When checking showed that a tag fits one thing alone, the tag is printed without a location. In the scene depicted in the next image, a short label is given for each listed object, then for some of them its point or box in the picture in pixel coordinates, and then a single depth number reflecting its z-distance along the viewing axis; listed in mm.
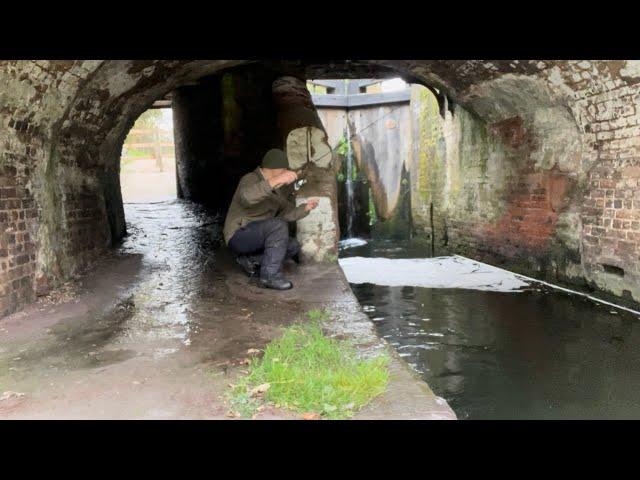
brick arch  4652
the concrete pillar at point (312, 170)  6742
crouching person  5508
